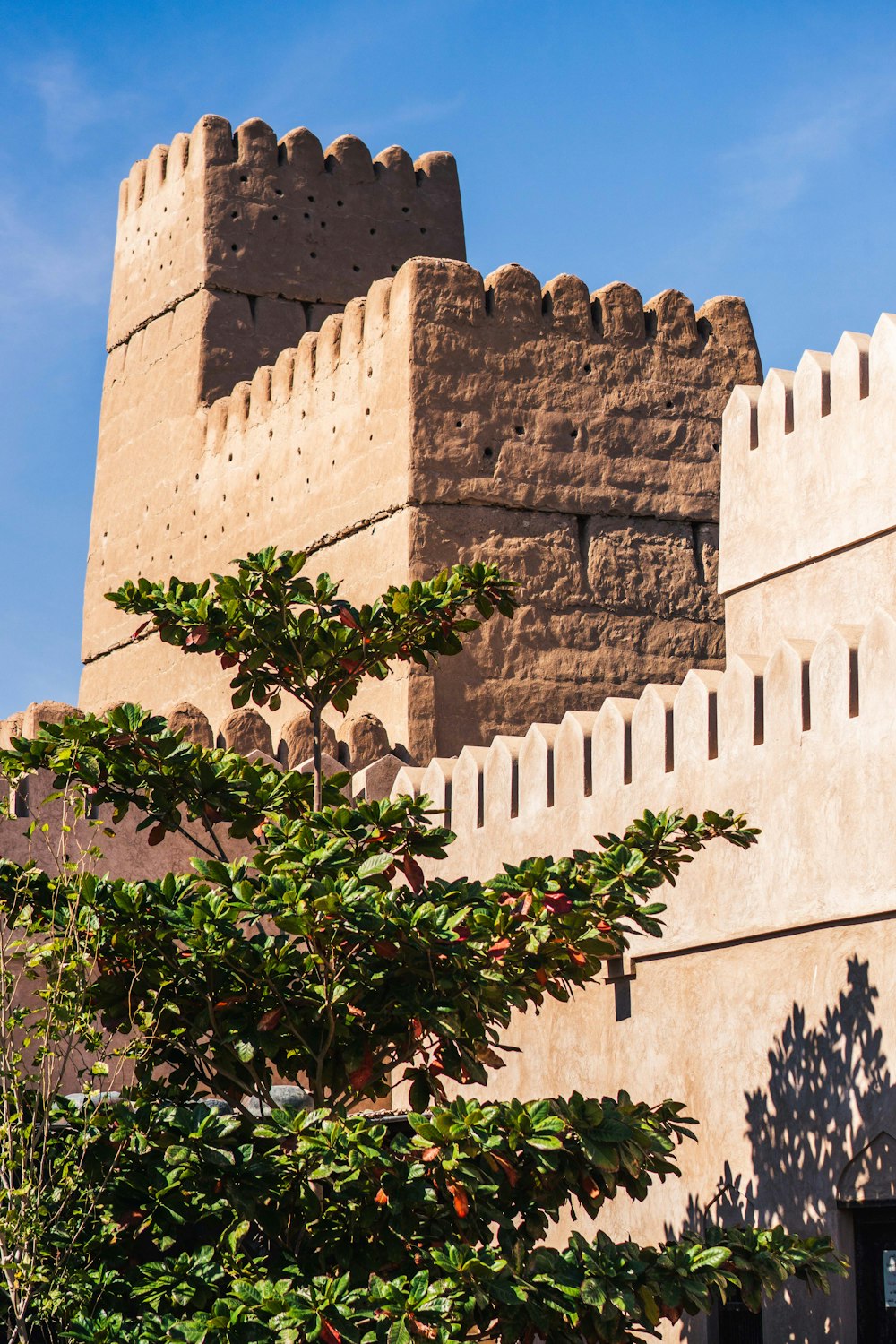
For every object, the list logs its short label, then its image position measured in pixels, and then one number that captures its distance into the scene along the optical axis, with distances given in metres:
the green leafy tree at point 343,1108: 12.30
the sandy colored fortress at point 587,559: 16.61
